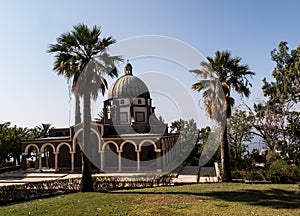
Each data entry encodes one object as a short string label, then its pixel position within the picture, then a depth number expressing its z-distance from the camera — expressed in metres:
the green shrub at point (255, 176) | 19.03
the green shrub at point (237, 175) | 19.66
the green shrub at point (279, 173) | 18.42
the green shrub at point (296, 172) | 18.63
